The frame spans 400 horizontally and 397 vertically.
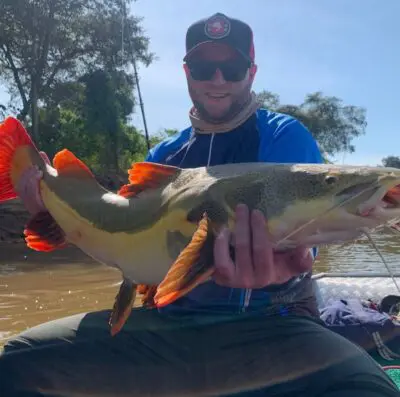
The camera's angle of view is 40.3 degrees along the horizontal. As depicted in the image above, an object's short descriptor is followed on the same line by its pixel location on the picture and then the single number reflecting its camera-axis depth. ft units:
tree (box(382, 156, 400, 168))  156.72
